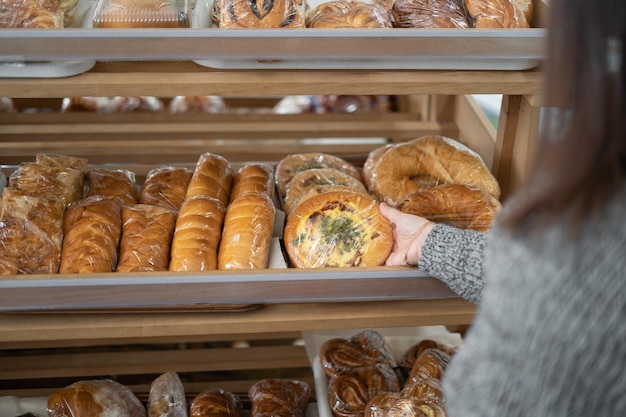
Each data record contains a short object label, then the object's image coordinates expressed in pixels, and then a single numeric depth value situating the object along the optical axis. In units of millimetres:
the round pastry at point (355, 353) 1897
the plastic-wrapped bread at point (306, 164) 1938
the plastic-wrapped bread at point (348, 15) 1496
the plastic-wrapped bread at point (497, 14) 1494
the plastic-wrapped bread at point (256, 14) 1435
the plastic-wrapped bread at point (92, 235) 1480
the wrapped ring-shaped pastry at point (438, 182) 1619
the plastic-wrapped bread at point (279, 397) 1811
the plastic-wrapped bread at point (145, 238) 1504
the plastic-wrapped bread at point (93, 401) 1703
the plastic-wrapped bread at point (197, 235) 1490
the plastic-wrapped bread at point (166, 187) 1746
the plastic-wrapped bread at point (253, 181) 1776
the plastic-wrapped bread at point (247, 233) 1500
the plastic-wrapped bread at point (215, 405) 1775
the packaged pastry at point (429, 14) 1533
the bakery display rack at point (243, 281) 1368
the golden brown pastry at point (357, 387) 1776
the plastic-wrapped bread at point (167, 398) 1774
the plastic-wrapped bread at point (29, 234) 1481
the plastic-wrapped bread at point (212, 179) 1724
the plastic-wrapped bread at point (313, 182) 1796
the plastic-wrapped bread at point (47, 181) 1669
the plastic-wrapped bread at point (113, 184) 1763
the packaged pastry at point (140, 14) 1423
